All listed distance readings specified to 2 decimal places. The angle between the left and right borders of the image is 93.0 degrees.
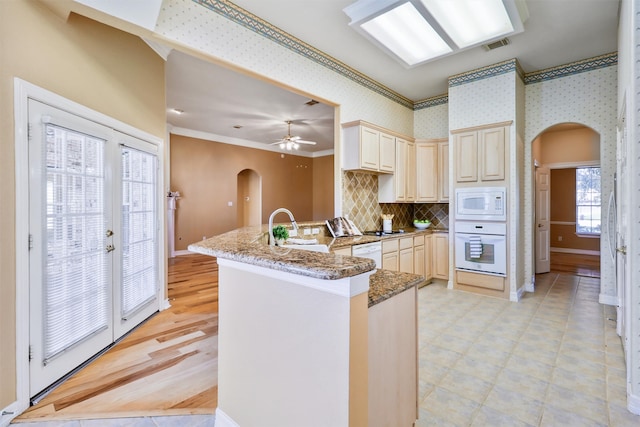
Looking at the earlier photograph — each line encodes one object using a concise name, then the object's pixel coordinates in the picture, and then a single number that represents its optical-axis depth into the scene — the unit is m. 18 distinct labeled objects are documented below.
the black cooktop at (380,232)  4.32
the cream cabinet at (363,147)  3.97
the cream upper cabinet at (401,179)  4.66
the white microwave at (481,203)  3.99
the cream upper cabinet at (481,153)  4.04
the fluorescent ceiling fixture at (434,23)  2.59
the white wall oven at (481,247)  4.00
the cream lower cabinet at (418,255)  4.52
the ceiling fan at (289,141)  6.46
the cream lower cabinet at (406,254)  4.26
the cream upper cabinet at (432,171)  4.82
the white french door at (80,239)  2.00
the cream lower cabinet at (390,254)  3.95
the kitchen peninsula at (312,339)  1.06
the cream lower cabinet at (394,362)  1.22
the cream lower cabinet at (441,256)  4.66
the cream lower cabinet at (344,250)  3.26
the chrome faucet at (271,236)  2.28
